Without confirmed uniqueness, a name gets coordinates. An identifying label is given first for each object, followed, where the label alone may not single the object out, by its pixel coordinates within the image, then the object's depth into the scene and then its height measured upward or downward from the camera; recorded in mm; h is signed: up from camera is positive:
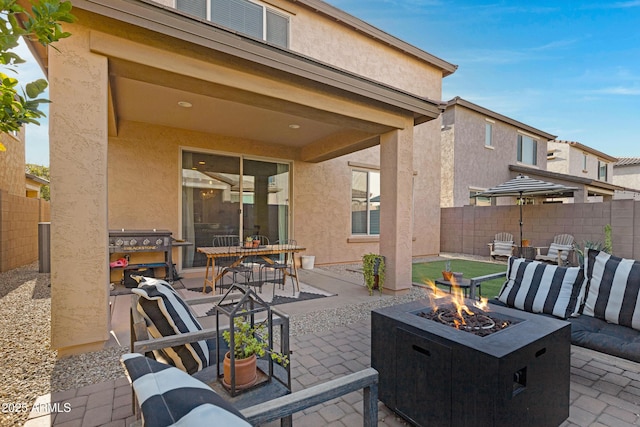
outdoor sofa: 2498 -833
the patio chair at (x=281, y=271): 5280 -1364
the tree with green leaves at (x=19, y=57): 1259 +683
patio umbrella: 8172 +608
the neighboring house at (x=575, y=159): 17062 +3066
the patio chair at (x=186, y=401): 731 -500
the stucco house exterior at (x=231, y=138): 2922 +1344
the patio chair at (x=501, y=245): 9095 -1080
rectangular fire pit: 1625 -966
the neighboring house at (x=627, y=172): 21328 +2795
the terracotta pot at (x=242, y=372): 1559 -849
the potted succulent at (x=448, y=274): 4073 -873
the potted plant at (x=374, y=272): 5262 -1087
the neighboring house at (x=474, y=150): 11422 +2440
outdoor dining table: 4892 -715
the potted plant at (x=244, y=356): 1562 -781
